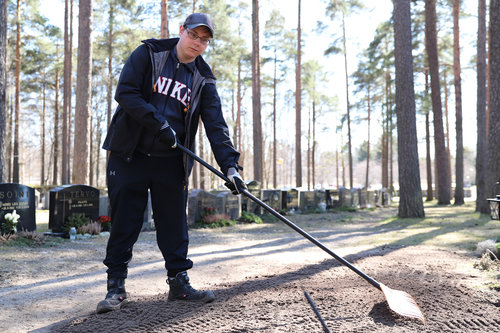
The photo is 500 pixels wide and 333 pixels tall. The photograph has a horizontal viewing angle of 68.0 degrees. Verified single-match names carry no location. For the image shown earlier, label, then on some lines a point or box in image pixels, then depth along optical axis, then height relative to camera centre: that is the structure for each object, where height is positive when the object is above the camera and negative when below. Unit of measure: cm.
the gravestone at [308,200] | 1491 -77
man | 257 +26
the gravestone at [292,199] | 1425 -68
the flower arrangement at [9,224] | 638 -69
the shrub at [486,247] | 466 -88
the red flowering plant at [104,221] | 793 -82
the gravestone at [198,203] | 1000 -57
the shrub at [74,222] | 729 -78
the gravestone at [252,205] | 1260 -79
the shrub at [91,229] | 745 -92
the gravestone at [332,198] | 1616 -76
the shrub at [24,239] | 614 -94
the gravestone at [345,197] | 1672 -74
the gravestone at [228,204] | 1057 -65
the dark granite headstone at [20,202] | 659 -33
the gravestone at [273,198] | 1341 -60
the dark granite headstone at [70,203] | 725 -40
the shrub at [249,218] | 1107 -109
